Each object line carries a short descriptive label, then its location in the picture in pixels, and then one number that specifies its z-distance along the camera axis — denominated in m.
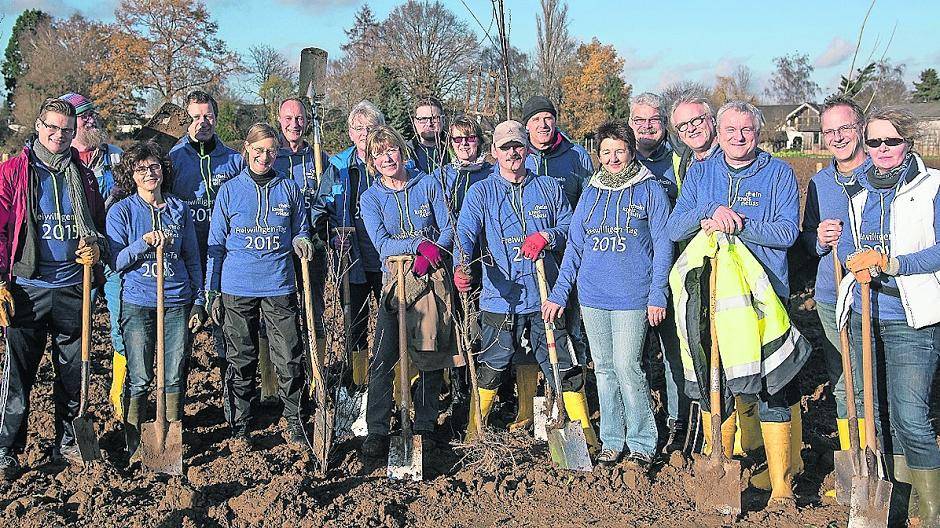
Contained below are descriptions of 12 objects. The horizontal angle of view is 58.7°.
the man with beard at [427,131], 5.94
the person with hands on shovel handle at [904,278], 3.79
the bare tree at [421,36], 23.25
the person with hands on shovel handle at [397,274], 4.92
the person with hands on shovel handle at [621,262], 4.47
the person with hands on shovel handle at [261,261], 5.00
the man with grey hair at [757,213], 4.13
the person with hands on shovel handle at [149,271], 4.88
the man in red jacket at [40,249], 4.60
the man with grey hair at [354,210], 5.41
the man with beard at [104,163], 5.57
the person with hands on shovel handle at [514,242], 4.86
